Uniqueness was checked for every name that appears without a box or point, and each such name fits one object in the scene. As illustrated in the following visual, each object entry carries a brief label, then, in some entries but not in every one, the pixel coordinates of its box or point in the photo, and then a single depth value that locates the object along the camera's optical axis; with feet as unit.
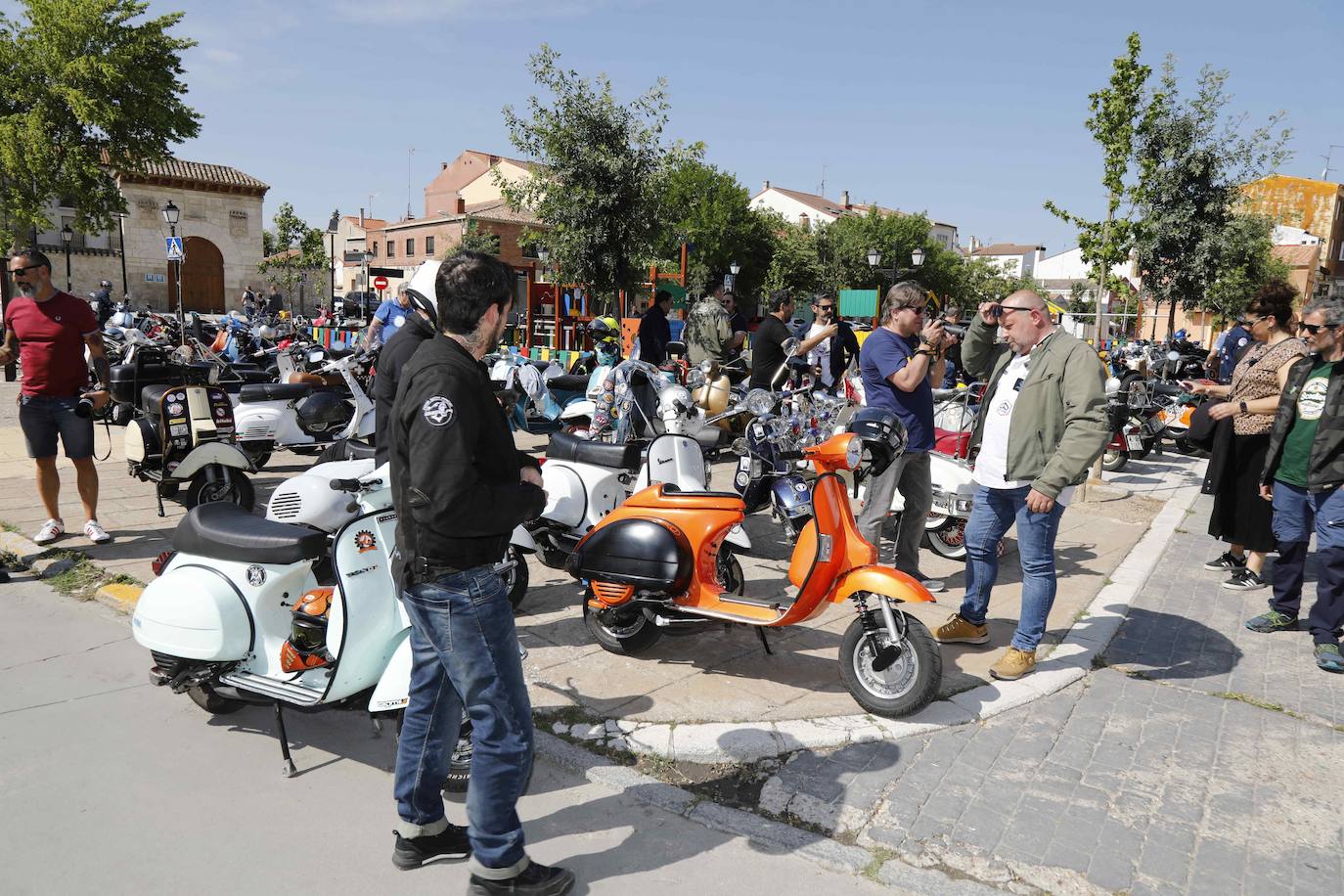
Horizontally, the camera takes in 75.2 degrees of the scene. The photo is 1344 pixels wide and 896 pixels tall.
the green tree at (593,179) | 57.00
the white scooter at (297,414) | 26.73
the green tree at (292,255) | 171.12
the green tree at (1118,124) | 34.06
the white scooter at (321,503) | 16.02
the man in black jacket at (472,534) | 7.84
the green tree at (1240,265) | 61.82
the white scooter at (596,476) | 18.34
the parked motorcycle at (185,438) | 20.80
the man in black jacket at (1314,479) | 15.38
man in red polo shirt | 18.42
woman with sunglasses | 18.62
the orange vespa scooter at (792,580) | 12.35
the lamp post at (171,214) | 65.60
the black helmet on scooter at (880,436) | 13.64
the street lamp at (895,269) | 70.28
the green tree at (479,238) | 138.88
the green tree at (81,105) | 82.58
